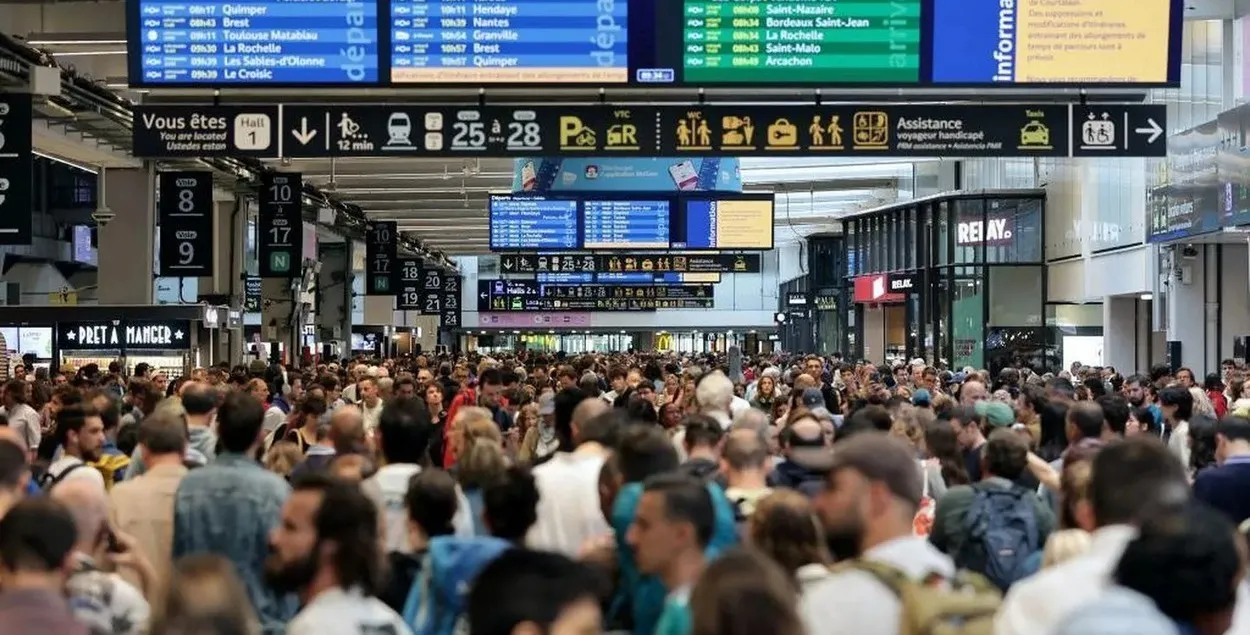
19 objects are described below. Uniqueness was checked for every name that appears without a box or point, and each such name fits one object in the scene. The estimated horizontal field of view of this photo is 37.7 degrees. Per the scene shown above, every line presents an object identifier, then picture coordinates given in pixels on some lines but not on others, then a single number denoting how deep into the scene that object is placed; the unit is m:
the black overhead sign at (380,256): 38.94
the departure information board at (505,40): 13.92
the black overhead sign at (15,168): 15.52
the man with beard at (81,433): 9.12
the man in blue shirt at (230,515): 6.53
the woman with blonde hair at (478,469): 6.90
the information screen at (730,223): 28.28
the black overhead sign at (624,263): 34.59
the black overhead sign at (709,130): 14.86
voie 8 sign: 26.17
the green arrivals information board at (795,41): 14.04
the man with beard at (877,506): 4.67
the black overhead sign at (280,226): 27.06
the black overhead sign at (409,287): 47.53
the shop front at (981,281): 37.16
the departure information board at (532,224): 28.86
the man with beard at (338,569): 4.61
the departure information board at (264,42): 13.94
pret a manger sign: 26.58
